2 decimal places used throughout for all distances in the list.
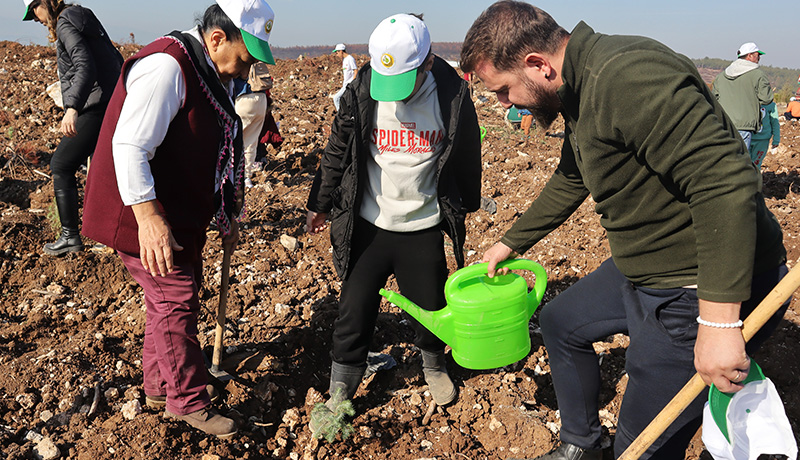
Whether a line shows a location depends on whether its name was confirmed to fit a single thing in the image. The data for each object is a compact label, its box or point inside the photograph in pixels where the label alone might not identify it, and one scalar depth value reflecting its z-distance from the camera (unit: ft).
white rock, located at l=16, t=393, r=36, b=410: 8.29
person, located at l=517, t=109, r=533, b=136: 28.96
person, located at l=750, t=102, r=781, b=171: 21.01
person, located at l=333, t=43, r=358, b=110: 27.26
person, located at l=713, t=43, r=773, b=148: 19.42
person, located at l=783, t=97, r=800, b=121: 40.68
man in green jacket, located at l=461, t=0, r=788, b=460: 4.31
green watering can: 7.34
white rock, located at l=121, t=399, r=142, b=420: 8.07
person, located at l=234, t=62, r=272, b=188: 17.63
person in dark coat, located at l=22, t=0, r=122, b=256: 12.28
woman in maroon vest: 6.23
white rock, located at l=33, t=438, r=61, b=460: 7.30
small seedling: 8.09
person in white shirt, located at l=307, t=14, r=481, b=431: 7.57
